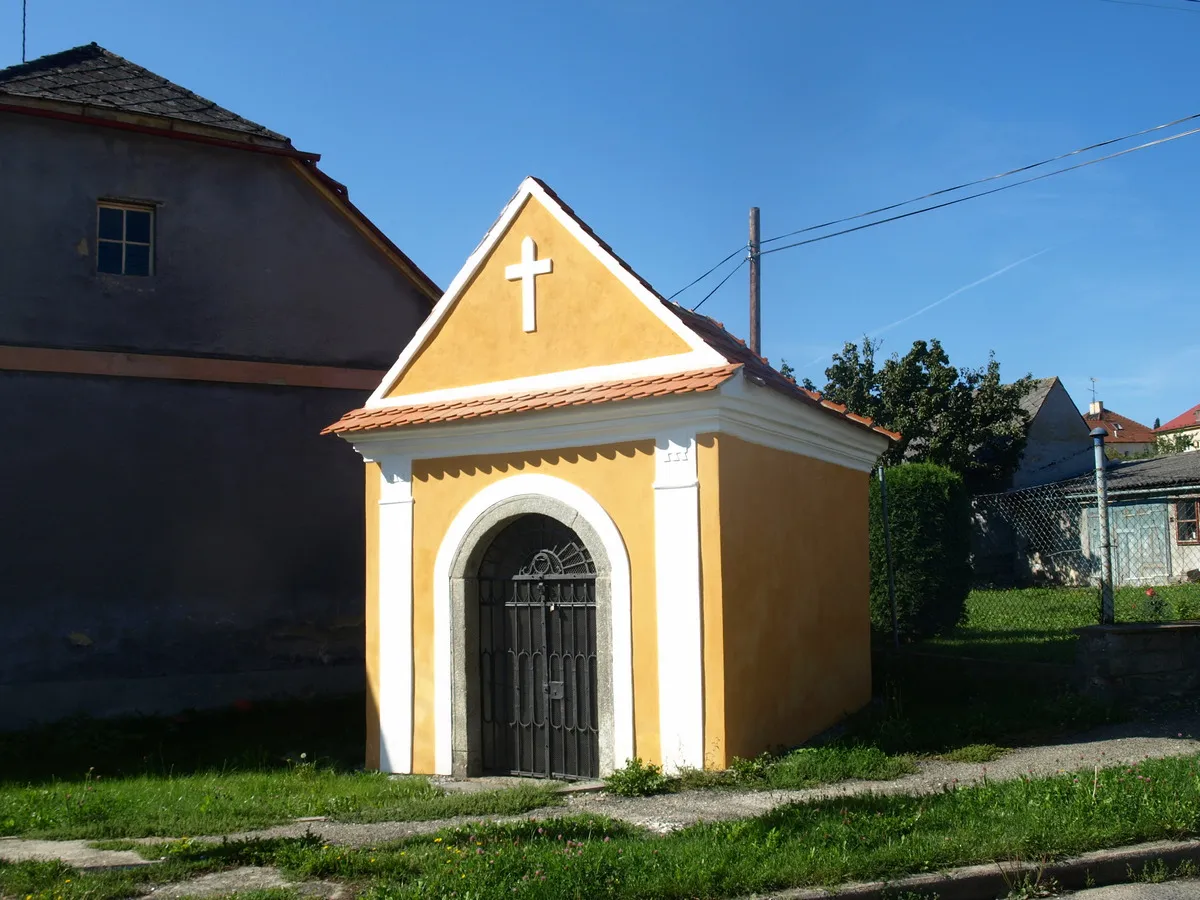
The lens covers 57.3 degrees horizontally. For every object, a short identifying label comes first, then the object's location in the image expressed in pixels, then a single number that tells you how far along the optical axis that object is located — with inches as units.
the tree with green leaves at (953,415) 1077.1
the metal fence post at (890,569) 468.4
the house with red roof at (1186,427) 2356.1
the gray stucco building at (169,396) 482.0
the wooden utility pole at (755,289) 645.3
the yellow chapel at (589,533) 334.0
